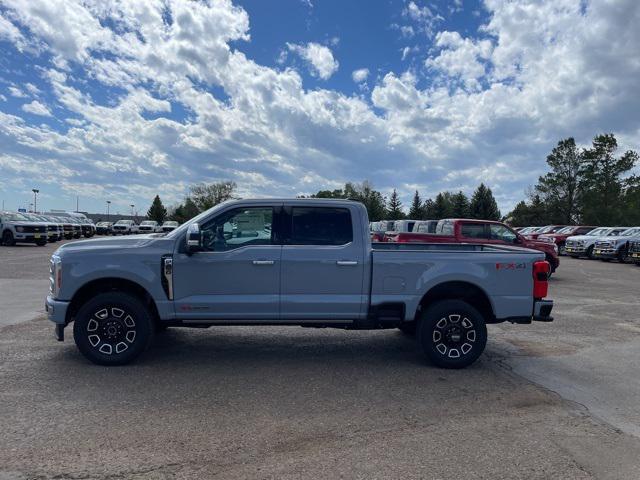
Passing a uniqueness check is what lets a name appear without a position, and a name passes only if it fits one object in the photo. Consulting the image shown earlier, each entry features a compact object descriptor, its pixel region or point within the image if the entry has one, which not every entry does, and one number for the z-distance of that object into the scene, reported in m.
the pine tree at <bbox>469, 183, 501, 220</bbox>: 69.62
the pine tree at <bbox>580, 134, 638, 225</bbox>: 55.91
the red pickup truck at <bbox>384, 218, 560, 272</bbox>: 13.71
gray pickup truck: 5.61
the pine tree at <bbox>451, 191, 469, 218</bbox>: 72.56
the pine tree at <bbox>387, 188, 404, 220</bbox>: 94.56
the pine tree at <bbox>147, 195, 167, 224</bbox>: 109.94
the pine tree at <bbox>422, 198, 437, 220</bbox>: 81.08
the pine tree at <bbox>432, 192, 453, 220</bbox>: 78.67
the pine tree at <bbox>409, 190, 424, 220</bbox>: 83.38
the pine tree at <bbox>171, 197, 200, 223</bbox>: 96.81
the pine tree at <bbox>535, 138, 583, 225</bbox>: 60.38
